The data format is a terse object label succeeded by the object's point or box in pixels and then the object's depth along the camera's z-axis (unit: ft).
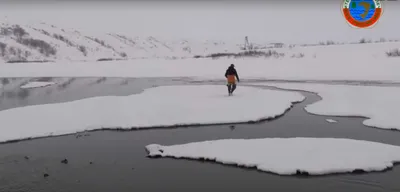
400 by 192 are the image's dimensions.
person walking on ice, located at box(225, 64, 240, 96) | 67.36
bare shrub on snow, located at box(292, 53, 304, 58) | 166.01
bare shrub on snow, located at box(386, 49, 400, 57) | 137.55
